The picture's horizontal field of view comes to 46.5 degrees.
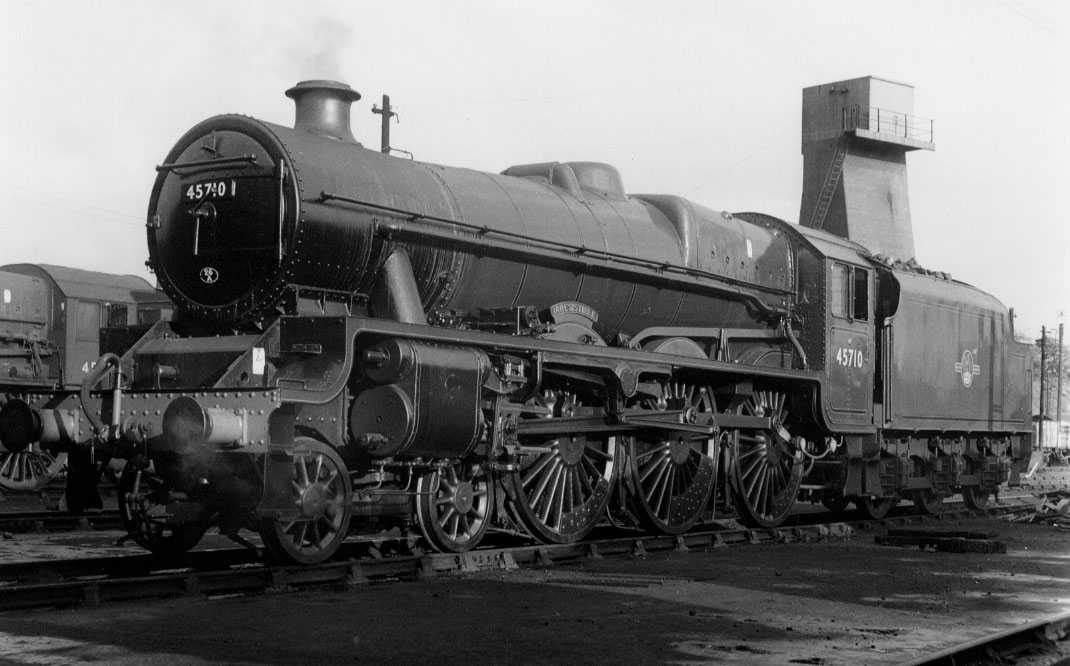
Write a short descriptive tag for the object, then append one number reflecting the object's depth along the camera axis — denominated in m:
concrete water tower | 51.12
